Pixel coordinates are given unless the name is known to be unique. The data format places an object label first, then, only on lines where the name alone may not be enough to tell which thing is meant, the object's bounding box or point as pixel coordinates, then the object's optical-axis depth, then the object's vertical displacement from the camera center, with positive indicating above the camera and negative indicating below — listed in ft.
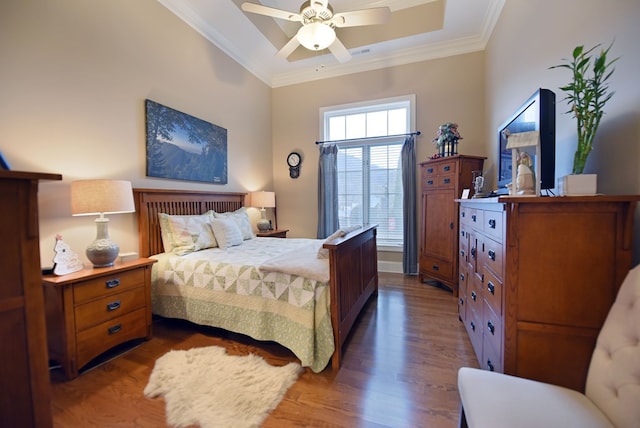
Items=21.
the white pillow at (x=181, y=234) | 8.16 -0.96
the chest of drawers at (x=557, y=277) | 3.52 -1.15
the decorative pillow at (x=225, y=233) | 8.90 -1.01
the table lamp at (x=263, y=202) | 12.86 +0.09
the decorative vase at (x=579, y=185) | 3.76 +0.21
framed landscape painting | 8.52 +2.24
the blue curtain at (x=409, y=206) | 12.62 -0.24
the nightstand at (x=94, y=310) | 5.40 -2.43
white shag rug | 4.51 -3.75
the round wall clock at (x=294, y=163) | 14.90 +2.38
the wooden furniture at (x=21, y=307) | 2.69 -1.09
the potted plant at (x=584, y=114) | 3.80 +1.32
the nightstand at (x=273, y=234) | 12.31 -1.51
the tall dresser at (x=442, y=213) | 10.09 -0.52
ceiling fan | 7.22 +5.43
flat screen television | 4.75 +1.39
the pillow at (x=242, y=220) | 10.34 -0.69
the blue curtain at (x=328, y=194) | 14.07 +0.49
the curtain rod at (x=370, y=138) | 12.55 +3.38
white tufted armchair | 2.57 -2.29
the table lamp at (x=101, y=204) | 6.01 +0.06
